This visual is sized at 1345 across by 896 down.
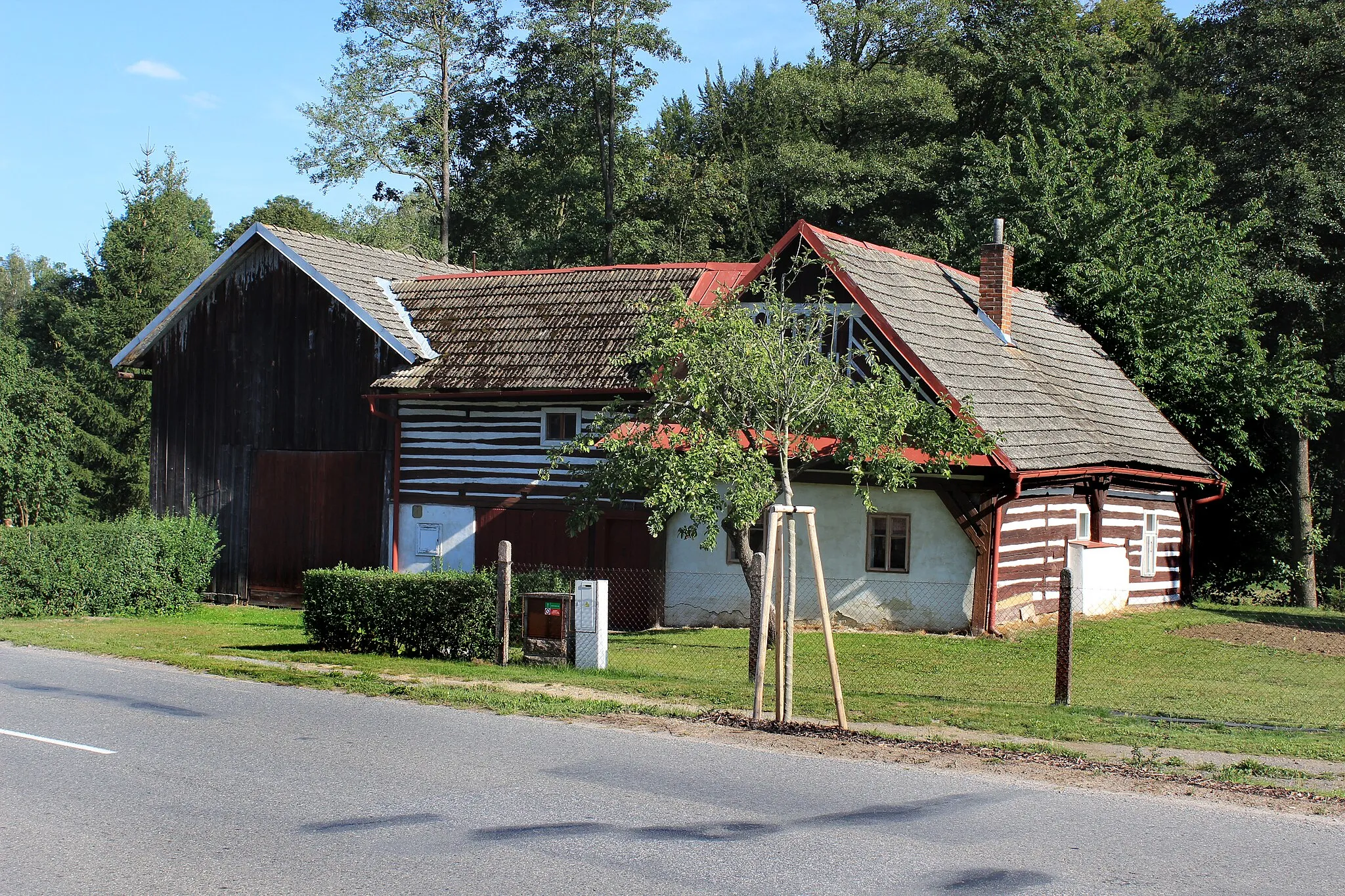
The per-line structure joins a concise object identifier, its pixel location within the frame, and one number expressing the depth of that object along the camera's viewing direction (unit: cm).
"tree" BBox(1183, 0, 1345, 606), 3180
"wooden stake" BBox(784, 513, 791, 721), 1238
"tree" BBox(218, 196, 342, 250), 5906
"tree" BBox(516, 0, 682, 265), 4716
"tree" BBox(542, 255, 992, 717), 1636
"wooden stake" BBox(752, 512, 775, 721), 1231
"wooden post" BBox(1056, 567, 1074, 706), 1334
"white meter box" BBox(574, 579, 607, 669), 1641
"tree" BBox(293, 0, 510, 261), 4891
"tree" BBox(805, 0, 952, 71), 5134
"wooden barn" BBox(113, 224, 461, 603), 2719
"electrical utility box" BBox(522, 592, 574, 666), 1658
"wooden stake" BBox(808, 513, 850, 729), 1212
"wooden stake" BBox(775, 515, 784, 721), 1256
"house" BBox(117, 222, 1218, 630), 2214
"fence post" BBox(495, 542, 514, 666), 1661
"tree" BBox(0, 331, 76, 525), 4375
